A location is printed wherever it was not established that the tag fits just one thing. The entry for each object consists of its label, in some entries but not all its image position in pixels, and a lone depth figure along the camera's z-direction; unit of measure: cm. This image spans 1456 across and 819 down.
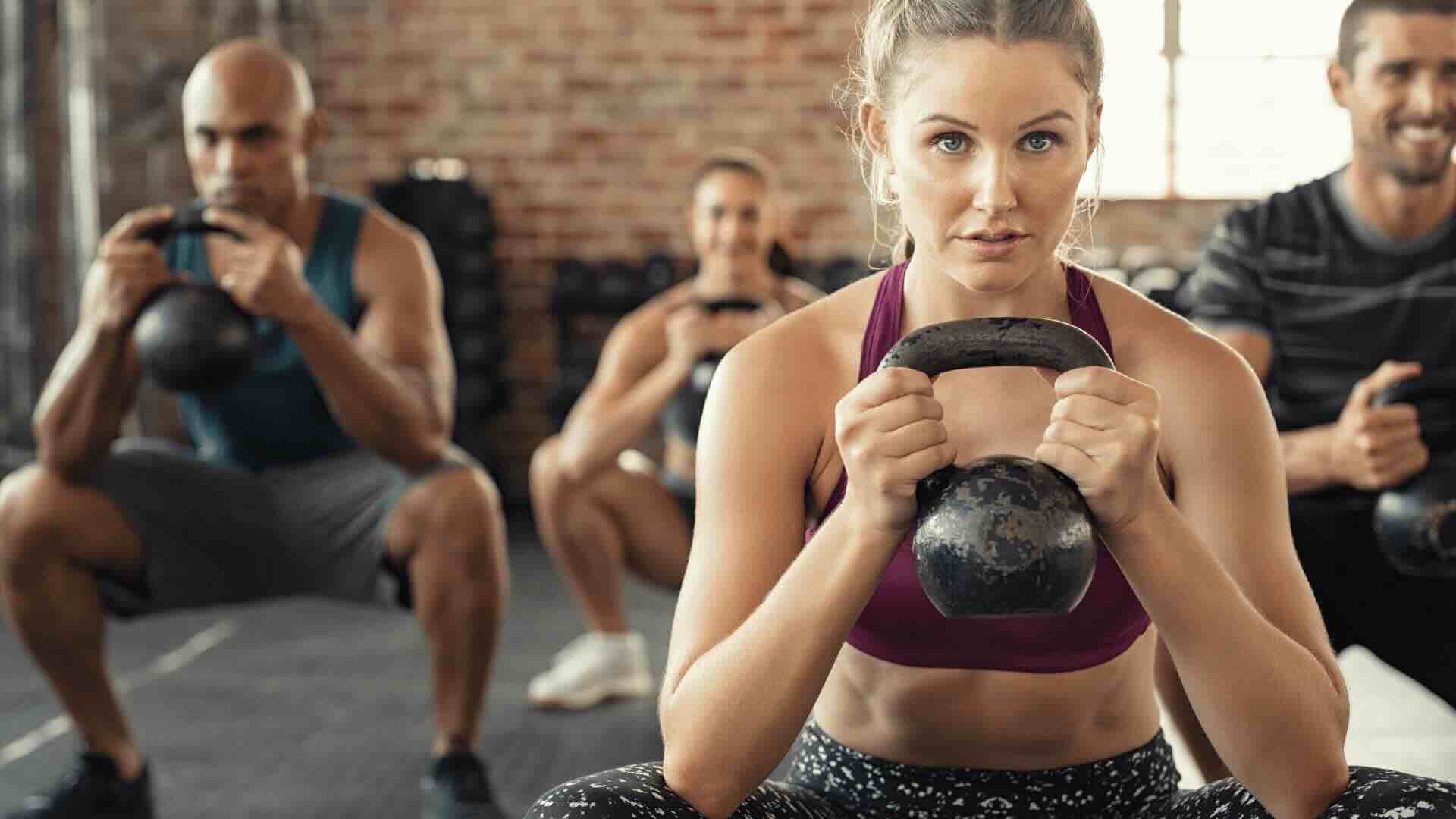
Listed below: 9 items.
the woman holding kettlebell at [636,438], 327
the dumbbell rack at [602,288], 600
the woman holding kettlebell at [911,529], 114
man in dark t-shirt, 203
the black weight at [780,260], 382
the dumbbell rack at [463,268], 590
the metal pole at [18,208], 444
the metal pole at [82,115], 461
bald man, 249
